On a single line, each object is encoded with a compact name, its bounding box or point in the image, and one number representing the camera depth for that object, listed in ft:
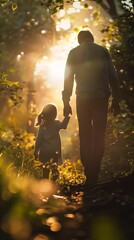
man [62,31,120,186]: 21.12
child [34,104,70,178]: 27.73
